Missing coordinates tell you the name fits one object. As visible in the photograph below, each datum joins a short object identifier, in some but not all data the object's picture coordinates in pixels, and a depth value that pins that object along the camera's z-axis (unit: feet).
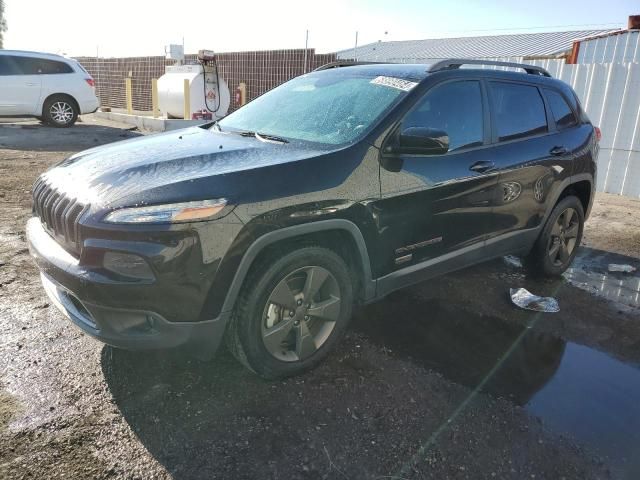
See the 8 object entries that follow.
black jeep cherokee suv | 7.60
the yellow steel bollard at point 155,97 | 45.57
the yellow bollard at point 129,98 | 54.92
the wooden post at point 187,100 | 41.57
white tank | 42.29
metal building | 25.82
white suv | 39.14
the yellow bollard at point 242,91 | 47.06
